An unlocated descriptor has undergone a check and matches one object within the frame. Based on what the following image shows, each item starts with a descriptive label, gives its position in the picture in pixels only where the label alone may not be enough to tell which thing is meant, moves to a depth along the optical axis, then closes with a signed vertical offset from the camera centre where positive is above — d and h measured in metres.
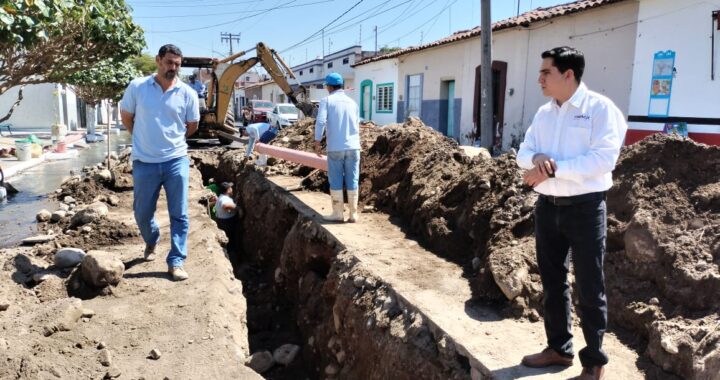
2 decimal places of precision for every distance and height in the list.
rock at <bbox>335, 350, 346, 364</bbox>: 4.57 -2.18
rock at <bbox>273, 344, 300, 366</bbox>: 5.15 -2.45
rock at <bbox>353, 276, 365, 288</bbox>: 4.59 -1.51
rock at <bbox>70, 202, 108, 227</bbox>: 6.30 -1.36
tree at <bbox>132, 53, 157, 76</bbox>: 38.45 +3.34
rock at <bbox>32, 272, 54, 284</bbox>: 4.36 -1.47
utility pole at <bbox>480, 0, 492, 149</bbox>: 10.07 +0.70
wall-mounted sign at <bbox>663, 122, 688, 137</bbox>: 8.70 -0.14
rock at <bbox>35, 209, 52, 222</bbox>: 7.61 -1.65
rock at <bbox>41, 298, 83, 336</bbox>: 3.47 -1.45
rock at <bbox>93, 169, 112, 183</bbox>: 9.45 -1.30
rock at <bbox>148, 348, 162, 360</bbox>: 3.44 -1.64
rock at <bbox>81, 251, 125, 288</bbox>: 4.19 -1.33
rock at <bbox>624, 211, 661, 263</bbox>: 3.70 -0.89
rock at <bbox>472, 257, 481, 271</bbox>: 4.64 -1.33
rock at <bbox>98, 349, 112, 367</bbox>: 3.28 -1.60
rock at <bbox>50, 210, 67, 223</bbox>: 7.61 -1.64
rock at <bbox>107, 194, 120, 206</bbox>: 8.05 -1.48
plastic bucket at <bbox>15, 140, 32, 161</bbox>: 14.41 -1.31
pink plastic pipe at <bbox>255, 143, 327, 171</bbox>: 7.27 -0.72
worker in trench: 8.59 -1.76
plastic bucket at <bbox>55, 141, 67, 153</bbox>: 17.20 -1.44
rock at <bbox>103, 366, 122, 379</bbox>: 3.18 -1.64
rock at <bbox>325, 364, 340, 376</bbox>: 4.64 -2.33
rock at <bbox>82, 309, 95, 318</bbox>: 3.80 -1.52
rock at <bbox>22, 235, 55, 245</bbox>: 5.98 -1.56
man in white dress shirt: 2.59 -0.29
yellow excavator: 14.44 +0.86
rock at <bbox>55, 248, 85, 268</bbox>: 4.70 -1.39
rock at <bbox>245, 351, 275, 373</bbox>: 4.87 -2.40
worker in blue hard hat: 5.92 -0.32
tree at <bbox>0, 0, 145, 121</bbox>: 4.95 +0.88
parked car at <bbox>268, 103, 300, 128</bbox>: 25.59 -0.26
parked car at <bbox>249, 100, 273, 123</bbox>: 30.02 -0.05
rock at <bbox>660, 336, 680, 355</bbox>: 3.02 -1.33
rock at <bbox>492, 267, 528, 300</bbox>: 3.78 -1.22
